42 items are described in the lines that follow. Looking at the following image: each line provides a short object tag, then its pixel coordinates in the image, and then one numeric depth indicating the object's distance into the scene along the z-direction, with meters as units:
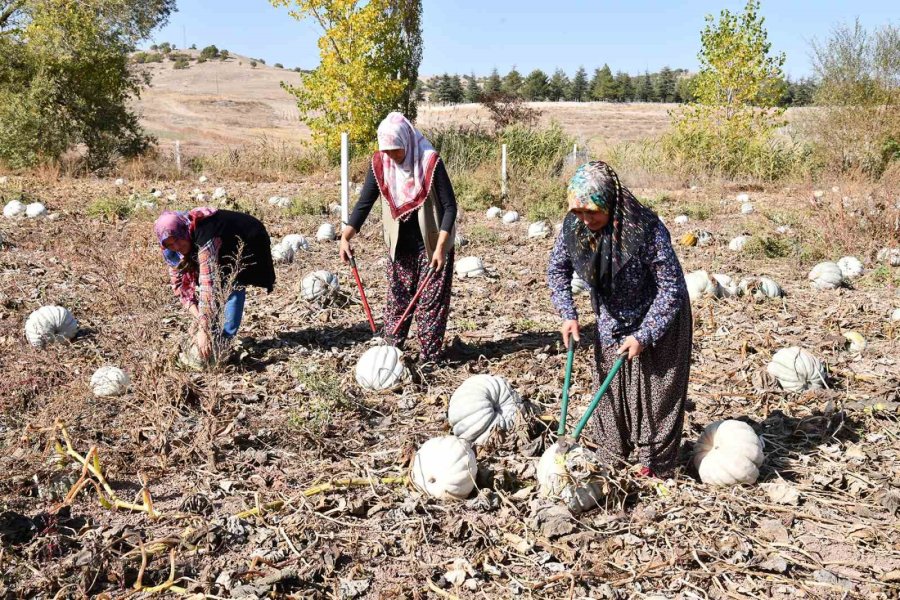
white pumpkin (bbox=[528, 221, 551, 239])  9.66
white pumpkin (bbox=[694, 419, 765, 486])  3.35
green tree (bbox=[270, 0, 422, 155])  14.24
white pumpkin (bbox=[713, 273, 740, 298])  6.39
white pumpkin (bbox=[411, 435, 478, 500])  3.30
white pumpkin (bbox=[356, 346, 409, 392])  4.49
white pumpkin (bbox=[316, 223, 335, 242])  9.16
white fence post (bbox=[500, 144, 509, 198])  12.59
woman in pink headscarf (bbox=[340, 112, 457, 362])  4.47
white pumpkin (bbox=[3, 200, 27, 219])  9.77
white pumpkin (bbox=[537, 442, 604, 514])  3.10
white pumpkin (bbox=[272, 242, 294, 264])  7.94
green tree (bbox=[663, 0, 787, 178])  15.49
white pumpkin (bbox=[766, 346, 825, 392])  4.42
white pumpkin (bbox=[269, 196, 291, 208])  11.20
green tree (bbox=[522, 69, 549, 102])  68.14
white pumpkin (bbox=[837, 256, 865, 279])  7.15
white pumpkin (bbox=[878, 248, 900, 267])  7.44
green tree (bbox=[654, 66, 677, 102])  74.44
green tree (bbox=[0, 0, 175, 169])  15.01
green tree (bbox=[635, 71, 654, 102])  75.56
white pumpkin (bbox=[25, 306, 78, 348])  5.20
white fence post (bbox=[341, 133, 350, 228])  9.16
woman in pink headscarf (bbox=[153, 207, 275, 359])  4.45
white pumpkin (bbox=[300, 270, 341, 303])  6.19
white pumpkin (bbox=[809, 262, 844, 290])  6.74
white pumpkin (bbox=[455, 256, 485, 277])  7.41
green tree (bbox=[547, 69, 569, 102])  75.56
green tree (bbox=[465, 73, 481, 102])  59.08
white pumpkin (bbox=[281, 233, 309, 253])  8.18
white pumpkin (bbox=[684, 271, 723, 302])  6.33
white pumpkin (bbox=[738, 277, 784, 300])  6.39
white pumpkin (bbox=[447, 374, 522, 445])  3.79
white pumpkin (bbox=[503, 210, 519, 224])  10.88
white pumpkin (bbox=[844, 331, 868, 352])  5.18
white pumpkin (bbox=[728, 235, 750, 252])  8.59
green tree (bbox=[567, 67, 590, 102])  76.75
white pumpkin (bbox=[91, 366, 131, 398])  4.36
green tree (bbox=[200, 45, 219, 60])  100.44
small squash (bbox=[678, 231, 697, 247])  8.74
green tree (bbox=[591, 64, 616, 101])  73.94
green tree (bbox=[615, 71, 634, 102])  74.44
